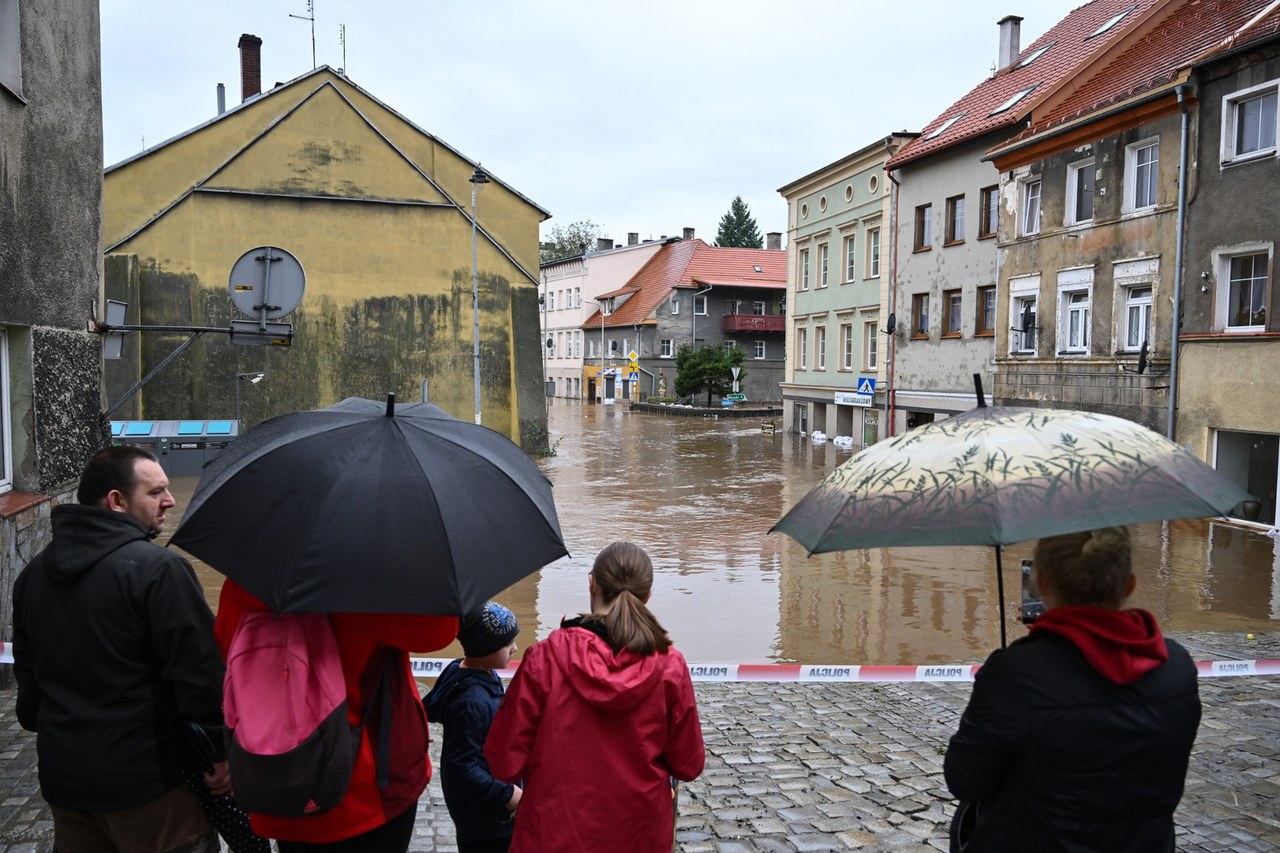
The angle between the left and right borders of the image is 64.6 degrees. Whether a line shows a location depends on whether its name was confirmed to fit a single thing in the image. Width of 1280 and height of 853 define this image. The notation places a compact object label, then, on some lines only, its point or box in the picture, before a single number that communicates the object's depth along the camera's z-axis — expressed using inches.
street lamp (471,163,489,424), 1078.4
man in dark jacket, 116.6
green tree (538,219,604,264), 3735.2
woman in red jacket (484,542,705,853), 113.1
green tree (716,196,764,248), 3885.3
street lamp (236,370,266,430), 1023.0
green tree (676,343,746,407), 2199.8
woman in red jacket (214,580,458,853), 104.0
